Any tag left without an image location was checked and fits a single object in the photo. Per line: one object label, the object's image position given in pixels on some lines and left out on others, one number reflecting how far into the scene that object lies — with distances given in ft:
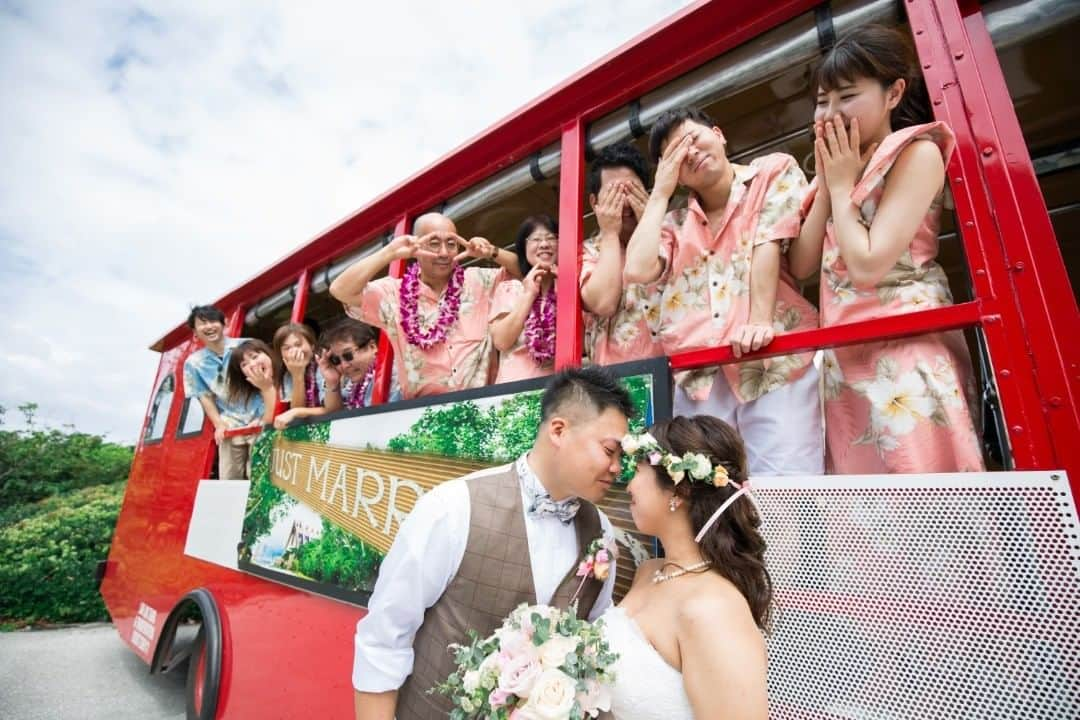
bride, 3.22
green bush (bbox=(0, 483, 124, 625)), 24.49
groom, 4.26
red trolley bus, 3.41
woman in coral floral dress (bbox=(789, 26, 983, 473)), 3.88
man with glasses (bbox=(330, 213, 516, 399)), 7.78
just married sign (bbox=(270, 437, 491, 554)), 6.37
